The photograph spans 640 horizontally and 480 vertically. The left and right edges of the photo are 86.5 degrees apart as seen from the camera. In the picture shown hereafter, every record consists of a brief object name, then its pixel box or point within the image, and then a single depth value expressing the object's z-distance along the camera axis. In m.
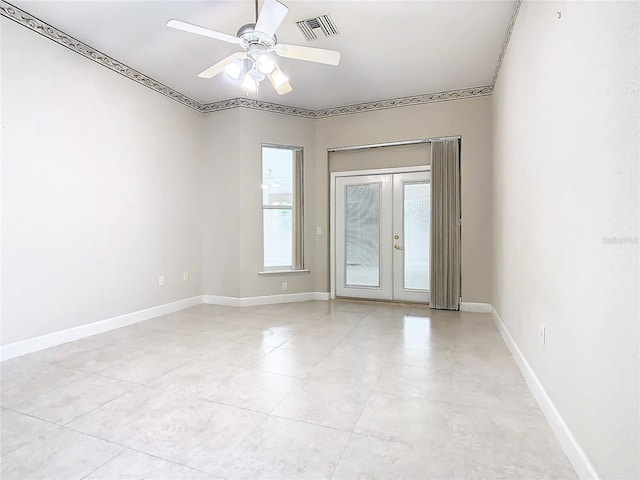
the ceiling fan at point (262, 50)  2.34
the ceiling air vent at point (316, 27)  3.08
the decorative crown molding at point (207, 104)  3.06
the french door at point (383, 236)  5.11
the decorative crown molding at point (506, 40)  2.87
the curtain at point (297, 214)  5.43
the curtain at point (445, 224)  4.75
